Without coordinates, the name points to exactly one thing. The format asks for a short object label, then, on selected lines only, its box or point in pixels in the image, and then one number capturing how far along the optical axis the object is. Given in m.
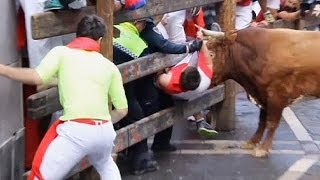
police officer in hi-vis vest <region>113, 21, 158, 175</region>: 6.47
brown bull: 7.23
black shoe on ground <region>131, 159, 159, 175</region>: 6.83
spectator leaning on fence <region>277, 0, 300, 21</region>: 9.64
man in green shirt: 4.78
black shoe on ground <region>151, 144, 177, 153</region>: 7.67
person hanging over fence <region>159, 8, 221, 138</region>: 7.60
